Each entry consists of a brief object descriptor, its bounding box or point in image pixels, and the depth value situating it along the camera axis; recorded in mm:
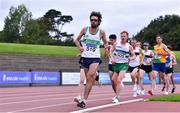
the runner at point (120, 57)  15252
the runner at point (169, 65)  21391
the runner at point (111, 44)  15570
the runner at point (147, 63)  19945
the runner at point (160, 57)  19266
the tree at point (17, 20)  115938
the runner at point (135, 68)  18600
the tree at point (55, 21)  133000
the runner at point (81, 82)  13500
